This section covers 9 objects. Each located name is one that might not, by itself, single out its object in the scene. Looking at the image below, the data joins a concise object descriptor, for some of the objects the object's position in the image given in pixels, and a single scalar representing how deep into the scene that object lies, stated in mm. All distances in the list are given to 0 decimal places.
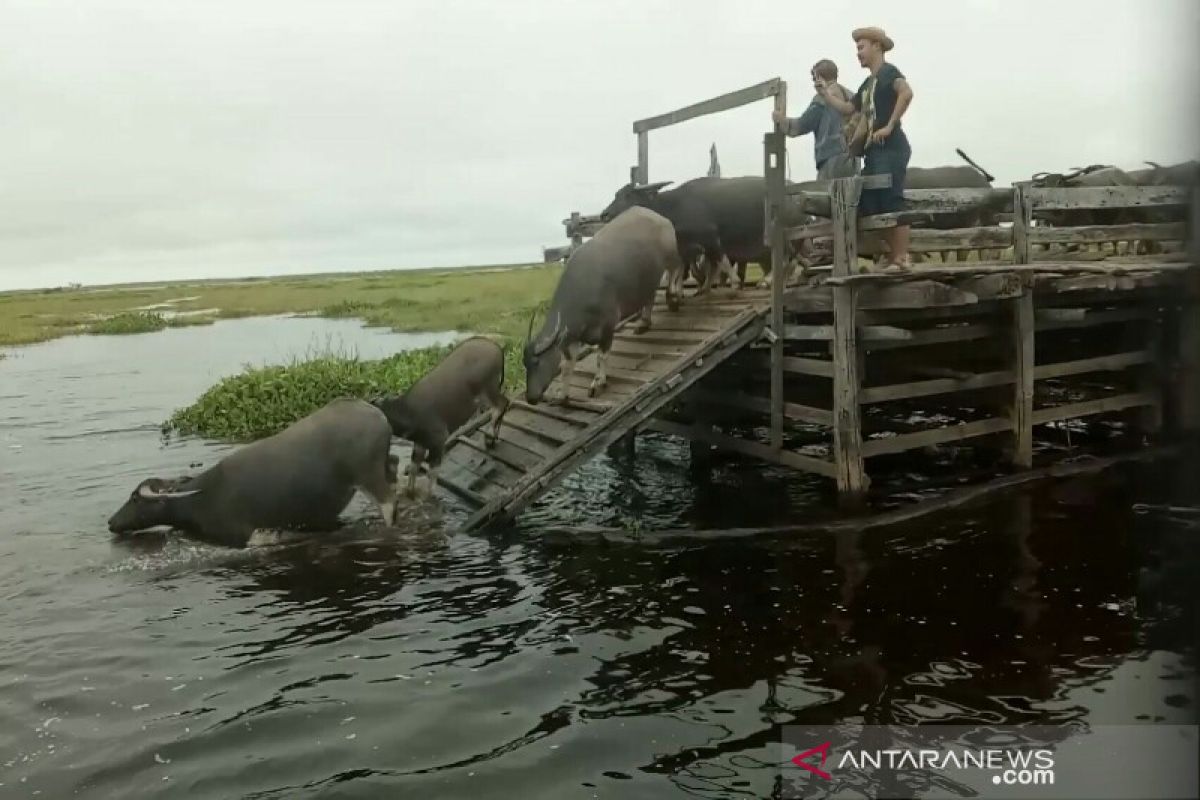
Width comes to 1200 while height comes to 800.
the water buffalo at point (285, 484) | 10195
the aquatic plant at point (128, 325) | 47562
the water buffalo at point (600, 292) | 11133
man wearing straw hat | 9555
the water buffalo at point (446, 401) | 11188
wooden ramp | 10352
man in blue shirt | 11172
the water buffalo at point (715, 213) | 12188
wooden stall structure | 10406
